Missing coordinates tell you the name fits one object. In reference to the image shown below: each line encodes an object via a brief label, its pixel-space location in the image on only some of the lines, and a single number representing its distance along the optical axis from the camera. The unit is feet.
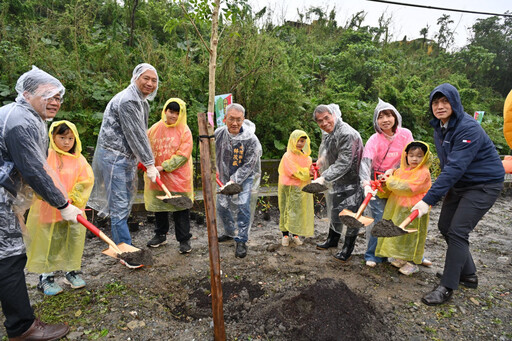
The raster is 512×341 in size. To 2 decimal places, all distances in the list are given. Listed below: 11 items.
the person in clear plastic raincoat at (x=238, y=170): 11.44
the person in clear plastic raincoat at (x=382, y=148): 9.98
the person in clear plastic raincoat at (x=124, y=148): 9.30
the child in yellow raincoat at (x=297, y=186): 11.97
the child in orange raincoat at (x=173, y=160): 10.79
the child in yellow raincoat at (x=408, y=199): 9.40
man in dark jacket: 8.14
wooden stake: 6.39
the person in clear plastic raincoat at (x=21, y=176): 5.88
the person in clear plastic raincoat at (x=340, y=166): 10.53
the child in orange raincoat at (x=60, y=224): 7.91
